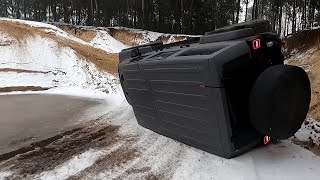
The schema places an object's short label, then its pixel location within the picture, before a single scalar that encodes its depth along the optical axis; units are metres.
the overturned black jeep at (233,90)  2.90
